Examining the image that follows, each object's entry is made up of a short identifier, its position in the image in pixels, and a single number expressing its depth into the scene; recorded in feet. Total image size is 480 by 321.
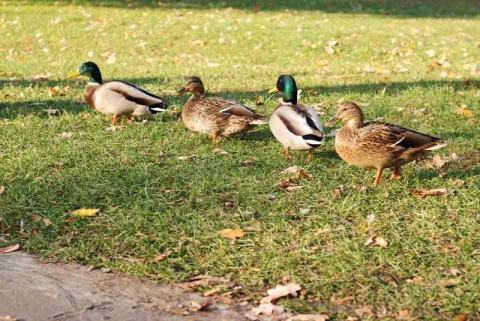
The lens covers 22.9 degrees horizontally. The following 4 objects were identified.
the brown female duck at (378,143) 25.08
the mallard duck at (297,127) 27.88
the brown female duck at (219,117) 31.81
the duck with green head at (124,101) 35.72
